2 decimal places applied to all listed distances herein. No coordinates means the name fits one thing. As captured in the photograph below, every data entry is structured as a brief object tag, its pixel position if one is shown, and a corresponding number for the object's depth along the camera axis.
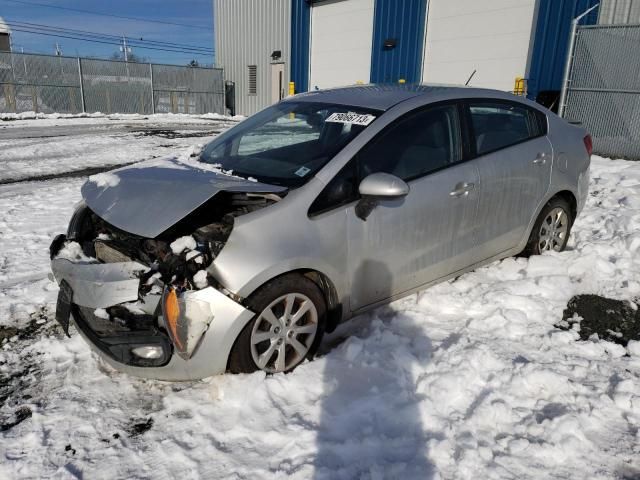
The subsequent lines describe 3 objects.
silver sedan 2.59
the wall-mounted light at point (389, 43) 15.17
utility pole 60.76
